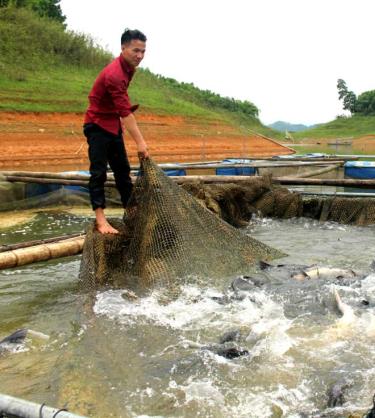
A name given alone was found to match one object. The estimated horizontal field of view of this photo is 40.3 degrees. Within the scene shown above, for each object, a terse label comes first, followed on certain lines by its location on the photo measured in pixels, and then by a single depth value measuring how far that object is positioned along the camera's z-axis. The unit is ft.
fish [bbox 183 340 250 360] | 10.96
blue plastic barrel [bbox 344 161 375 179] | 40.73
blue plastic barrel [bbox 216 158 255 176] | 43.59
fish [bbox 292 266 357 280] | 16.07
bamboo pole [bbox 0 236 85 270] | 14.39
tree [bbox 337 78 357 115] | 211.20
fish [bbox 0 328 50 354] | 11.51
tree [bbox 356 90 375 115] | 197.57
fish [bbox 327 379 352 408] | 9.02
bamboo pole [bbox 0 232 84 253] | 15.39
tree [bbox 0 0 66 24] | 118.89
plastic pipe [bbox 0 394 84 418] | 6.04
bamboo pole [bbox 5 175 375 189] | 26.12
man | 14.87
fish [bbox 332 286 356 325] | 12.76
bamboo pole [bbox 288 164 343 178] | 36.08
